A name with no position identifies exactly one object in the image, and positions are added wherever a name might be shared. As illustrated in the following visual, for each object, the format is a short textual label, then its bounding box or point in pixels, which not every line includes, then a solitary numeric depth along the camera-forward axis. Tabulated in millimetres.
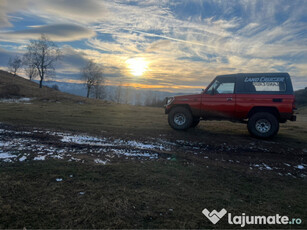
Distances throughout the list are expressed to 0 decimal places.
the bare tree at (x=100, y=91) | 58406
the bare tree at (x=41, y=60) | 47969
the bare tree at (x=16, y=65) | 66438
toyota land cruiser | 7699
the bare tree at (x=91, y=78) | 55094
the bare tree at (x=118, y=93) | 83312
